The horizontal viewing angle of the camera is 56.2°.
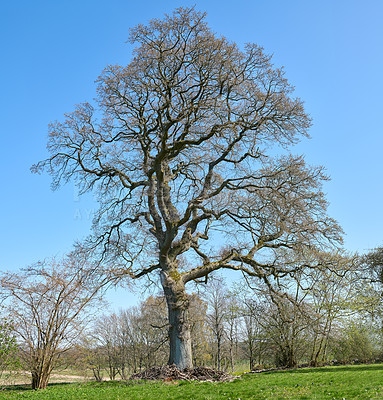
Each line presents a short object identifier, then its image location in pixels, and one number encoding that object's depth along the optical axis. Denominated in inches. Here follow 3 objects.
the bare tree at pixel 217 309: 1104.2
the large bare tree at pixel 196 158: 528.7
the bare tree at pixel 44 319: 501.0
